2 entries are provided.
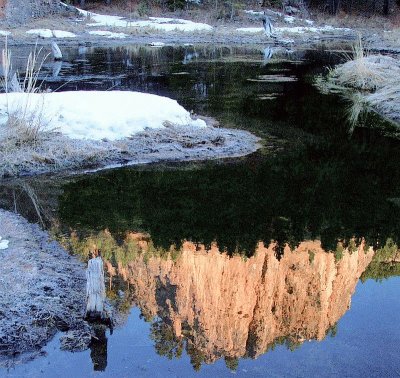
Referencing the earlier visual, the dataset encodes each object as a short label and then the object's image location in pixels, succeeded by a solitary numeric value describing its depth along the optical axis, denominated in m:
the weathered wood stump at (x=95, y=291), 4.64
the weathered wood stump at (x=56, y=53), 21.75
